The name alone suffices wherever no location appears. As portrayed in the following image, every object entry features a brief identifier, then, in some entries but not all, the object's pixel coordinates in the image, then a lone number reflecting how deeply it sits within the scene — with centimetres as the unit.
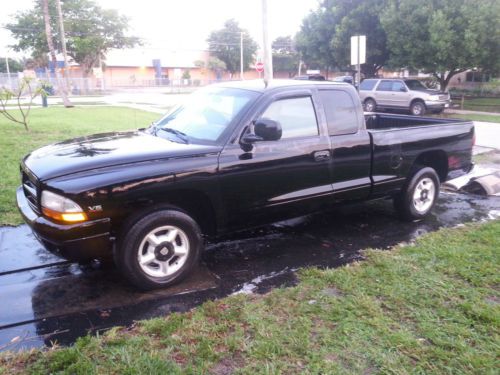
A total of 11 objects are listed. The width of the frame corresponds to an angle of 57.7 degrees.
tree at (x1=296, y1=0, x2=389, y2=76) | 2561
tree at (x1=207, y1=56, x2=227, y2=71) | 6606
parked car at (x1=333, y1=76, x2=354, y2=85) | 2827
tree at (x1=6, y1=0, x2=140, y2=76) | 4669
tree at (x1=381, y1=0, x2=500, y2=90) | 1989
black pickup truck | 347
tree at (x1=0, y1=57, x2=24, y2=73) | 6681
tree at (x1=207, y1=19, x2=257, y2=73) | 6862
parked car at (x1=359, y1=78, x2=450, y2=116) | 2031
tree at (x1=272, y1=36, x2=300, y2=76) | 6781
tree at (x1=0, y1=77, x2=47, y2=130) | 1202
